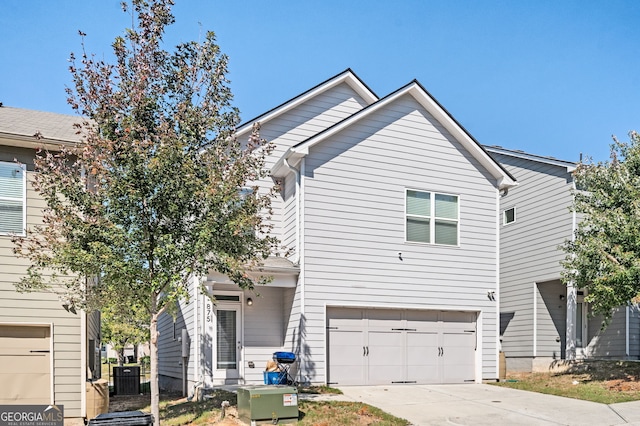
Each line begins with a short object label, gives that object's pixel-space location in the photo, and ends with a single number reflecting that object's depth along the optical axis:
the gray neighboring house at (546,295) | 19.52
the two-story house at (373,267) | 15.22
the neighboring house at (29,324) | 12.37
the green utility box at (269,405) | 10.73
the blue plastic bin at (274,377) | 14.05
